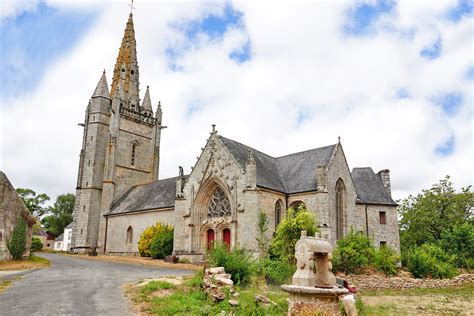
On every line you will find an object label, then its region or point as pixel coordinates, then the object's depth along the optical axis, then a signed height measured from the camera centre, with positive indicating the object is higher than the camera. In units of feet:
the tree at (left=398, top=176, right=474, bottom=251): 111.96 +8.74
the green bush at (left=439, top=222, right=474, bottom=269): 86.38 +0.29
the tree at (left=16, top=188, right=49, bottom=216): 231.44 +21.02
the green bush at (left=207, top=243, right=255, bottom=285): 46.88 -2.80
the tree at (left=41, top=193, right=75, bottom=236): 239.50 +14.31
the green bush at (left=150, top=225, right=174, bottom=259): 100.63 -2.03
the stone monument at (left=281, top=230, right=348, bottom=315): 29.17 -3.23
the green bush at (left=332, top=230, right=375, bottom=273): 66.08 -2.24
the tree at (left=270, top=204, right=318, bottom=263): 66.08 +1.58
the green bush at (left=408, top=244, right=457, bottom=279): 70.08 -3.90
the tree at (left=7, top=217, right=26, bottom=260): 83.15 -1.24
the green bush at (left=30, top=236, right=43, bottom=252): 139.60 -2.79
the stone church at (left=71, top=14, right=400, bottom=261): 82.89 +9.65
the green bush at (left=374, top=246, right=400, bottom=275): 68.58 -3.27
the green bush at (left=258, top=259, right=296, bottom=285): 52.44 -4.10
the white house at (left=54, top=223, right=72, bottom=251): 215.72 -1.87
